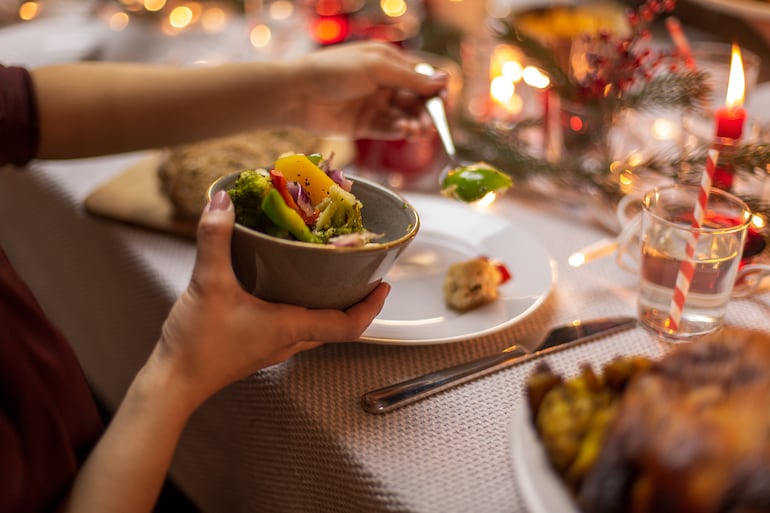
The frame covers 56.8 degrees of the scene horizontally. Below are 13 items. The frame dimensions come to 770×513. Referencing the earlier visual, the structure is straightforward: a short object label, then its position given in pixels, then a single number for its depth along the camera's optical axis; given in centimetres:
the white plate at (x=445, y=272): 74
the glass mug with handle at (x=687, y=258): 71
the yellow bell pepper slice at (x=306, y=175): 65
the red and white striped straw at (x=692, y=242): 70
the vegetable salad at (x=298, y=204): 61
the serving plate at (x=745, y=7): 108
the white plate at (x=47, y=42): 135
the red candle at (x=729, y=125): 87
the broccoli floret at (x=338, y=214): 64
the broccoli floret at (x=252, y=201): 61
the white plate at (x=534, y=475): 45
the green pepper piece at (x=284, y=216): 60
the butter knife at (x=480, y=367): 67
